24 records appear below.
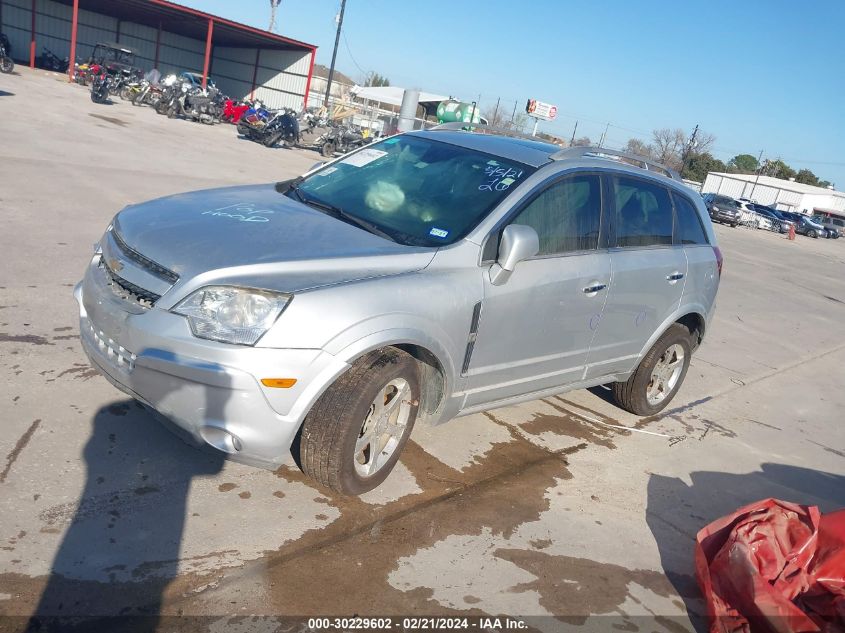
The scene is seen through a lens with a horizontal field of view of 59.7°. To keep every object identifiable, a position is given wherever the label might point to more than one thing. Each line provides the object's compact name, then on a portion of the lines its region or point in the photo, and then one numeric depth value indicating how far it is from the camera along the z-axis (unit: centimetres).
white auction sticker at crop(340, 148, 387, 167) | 482
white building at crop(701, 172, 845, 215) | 7544
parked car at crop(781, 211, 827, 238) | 4997
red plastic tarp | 301
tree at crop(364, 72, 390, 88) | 11711
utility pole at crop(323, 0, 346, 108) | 3481
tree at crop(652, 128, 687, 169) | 8288
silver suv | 316
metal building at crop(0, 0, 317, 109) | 3650
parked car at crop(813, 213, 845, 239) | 5200
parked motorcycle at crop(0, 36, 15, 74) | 2812
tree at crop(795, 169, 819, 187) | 9775
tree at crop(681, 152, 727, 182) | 8319
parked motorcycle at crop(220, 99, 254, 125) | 2823
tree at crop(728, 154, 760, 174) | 10646
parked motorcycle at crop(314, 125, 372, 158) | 2691
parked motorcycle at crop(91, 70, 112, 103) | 2441
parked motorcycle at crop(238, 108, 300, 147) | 2425
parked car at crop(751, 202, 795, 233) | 4666
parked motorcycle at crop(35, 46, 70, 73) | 3719
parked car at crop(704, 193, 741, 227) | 4041
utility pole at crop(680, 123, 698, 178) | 7538
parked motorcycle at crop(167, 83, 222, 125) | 2589
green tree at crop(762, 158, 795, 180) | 10094
